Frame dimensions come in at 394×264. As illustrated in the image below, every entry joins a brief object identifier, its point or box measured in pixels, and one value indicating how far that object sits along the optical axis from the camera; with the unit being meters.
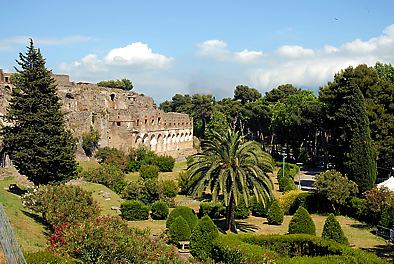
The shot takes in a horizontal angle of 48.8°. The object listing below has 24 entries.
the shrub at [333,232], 20.73
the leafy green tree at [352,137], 32.84
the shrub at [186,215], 24.73
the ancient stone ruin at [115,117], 46.78
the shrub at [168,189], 33.19
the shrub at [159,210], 28.95
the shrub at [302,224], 22.38
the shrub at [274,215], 28.23
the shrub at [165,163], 47.44
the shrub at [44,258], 12.20
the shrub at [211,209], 29.81
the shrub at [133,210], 28.15
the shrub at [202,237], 19.47
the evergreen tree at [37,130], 26.06
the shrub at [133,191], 32.59
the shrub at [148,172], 40.21
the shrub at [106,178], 35.60
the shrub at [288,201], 32.06
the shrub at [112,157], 44.19
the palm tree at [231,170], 24.28
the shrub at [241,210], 29.84
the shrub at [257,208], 31.23
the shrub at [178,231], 22.52
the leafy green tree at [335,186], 29.44
